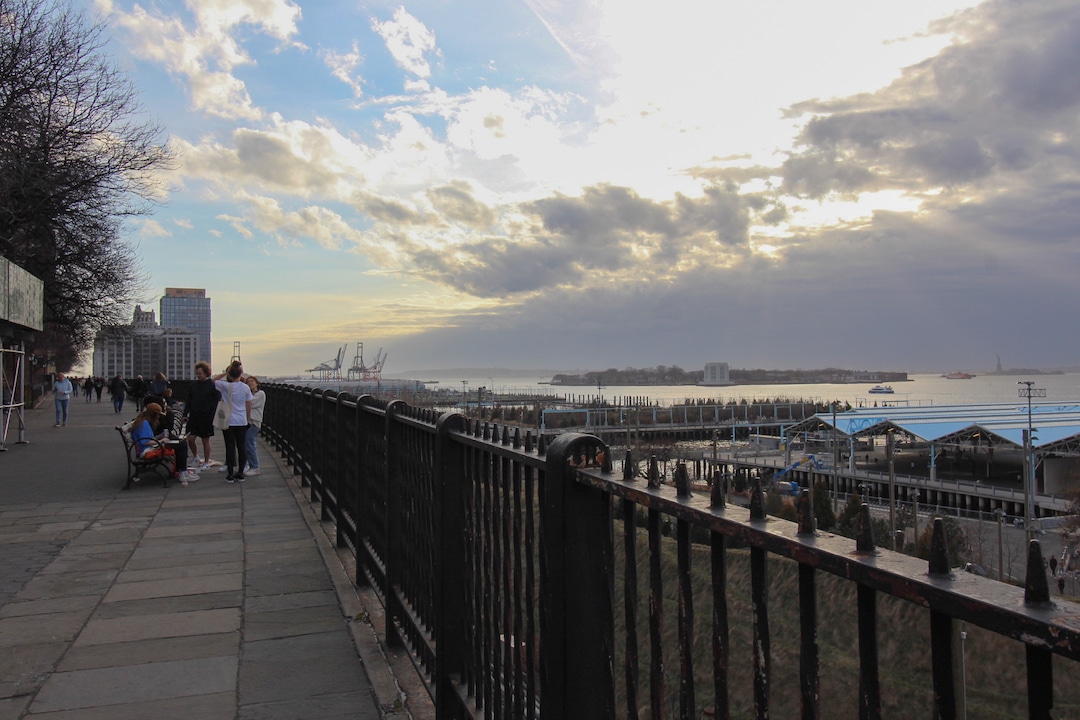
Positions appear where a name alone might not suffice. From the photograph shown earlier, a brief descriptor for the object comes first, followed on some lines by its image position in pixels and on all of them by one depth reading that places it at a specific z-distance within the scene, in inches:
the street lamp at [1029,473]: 1378.0
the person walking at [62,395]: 910.0
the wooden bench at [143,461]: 399.9
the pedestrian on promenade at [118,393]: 1200.2
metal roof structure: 1800.0
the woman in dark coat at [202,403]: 429.1
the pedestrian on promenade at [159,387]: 670.8
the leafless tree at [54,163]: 741.9
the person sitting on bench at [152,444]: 403.2
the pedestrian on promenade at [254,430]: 442.6
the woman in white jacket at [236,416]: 413.7
